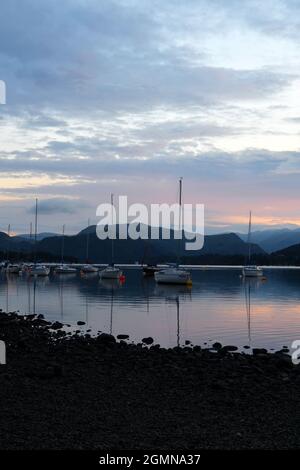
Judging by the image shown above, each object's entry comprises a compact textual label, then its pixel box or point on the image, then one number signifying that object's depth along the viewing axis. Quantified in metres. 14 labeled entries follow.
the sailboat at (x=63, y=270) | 128.38
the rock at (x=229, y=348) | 21.38
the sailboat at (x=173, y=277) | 71.88
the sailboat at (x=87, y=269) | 123.88
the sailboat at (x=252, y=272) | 110.88
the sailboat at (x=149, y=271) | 108.44
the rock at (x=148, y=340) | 23.50
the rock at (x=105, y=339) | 22.27
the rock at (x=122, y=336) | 25.27
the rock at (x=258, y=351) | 20.58
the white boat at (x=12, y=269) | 128.88
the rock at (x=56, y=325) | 28.69
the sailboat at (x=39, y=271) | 109.62
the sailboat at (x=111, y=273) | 89.31
